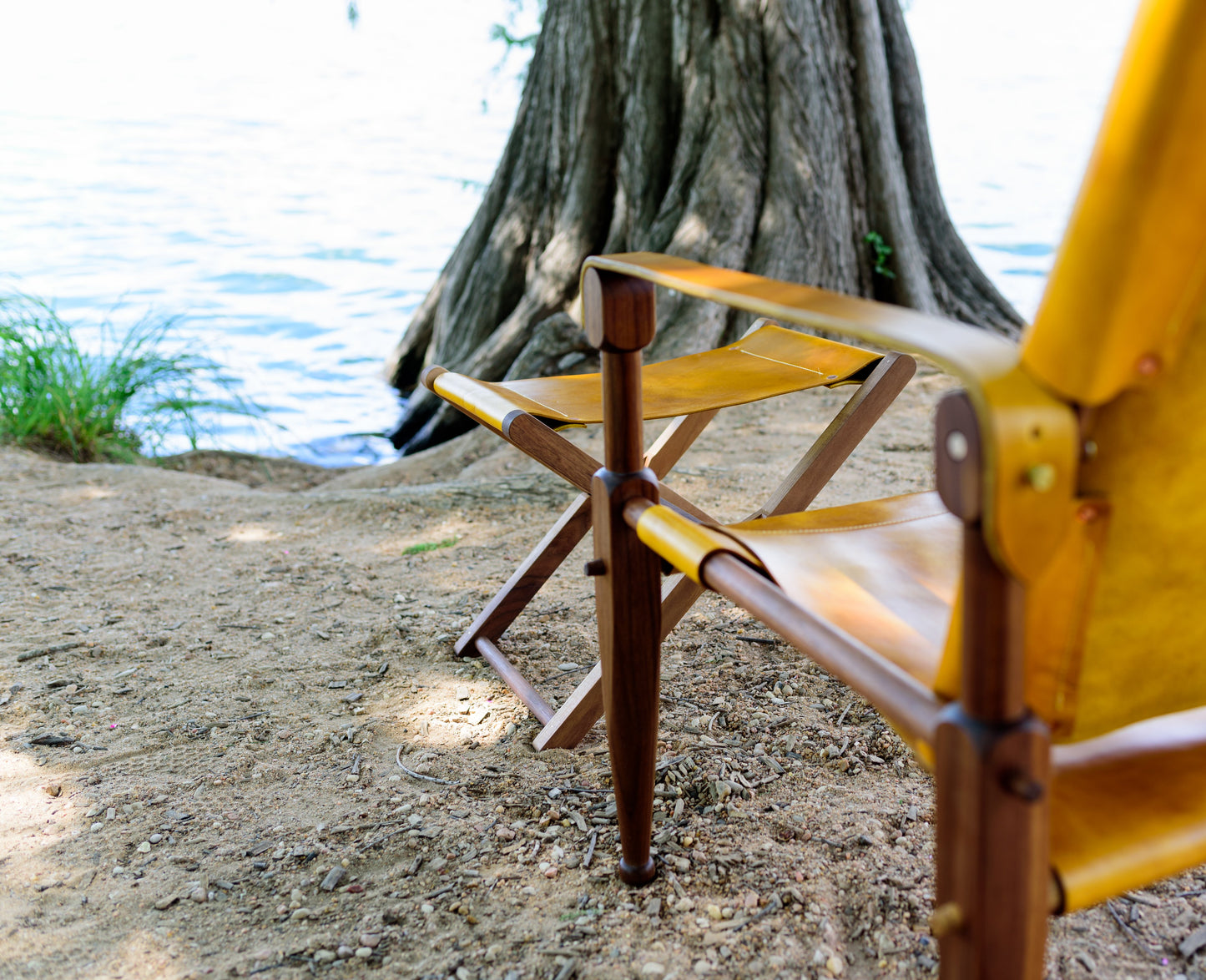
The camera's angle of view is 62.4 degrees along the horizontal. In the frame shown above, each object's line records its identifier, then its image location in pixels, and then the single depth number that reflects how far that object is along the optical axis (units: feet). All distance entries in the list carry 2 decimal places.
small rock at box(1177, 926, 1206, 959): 4.57
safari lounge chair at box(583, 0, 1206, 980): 2.32
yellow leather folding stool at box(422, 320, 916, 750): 6.22
